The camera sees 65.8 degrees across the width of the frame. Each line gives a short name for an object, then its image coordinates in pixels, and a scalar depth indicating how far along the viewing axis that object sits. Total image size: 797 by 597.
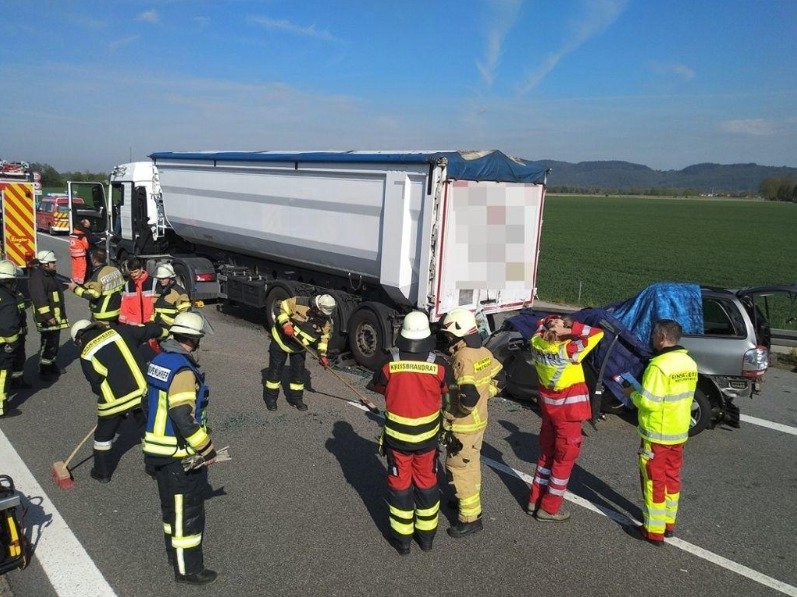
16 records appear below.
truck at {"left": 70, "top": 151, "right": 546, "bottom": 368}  8.19
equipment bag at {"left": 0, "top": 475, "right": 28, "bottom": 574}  3.90
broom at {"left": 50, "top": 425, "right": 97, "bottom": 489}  5.07
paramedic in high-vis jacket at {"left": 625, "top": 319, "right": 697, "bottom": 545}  4.38
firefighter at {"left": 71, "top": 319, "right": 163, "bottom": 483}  4.97
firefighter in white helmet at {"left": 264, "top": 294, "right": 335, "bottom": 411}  7.19
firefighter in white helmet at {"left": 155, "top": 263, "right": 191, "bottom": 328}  7.02
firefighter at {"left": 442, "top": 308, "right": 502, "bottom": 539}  4.36
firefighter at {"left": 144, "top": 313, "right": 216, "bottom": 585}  3.78
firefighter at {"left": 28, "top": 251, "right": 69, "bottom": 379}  7.69
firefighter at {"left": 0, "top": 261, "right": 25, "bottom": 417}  6.46
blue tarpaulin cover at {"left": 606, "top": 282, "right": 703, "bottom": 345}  7.00
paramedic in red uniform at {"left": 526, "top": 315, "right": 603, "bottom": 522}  4.67
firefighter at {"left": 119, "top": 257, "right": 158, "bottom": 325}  7.38
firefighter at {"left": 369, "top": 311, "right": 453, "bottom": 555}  4.10
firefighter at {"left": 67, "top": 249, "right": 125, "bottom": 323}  7.20
